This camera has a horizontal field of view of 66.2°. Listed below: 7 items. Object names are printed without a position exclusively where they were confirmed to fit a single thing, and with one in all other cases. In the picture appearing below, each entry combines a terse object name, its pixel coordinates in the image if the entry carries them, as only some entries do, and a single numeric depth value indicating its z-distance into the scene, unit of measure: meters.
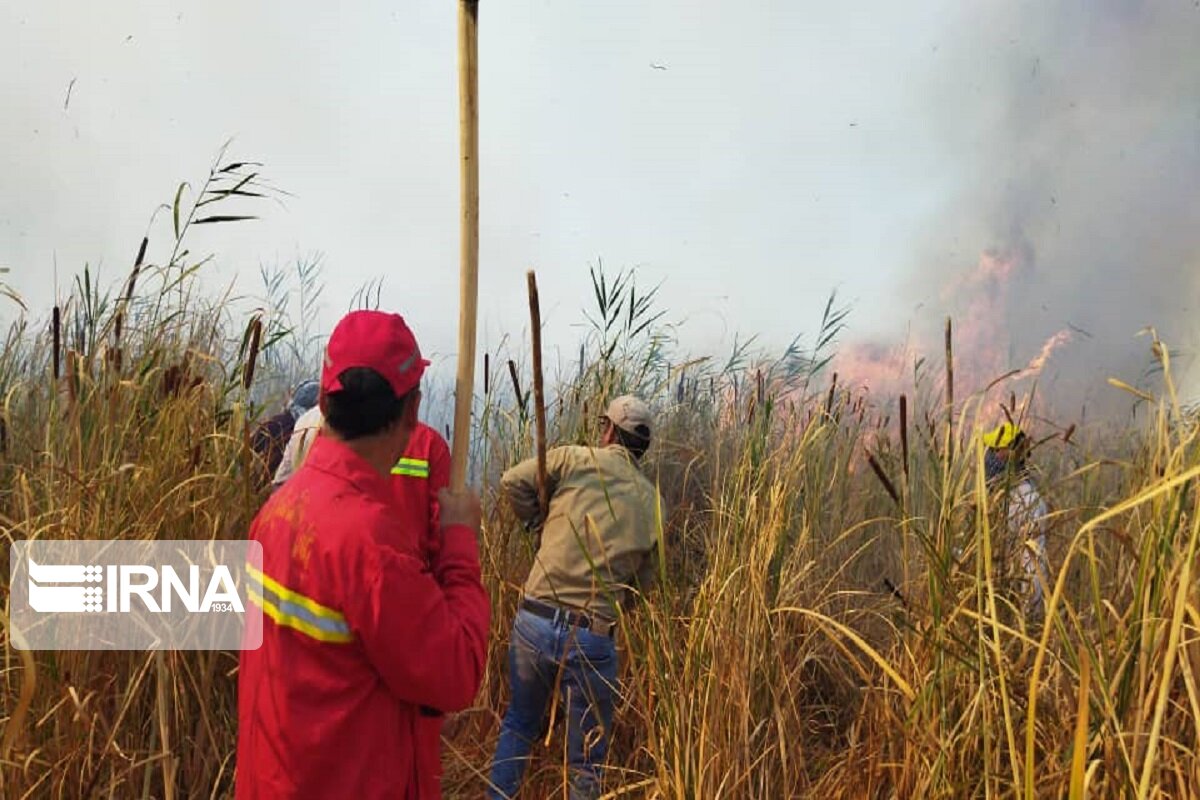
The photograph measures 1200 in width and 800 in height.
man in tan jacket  3.28
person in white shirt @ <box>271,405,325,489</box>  3.47
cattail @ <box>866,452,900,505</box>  2.28
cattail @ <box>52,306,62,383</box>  3.12
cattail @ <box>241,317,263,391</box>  2.96
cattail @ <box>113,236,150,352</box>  3.27
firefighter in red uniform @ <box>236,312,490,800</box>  1.61
